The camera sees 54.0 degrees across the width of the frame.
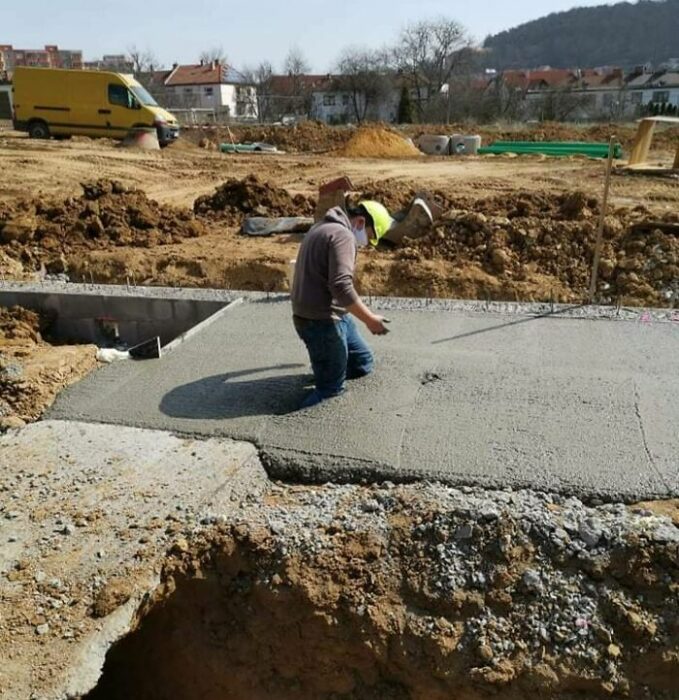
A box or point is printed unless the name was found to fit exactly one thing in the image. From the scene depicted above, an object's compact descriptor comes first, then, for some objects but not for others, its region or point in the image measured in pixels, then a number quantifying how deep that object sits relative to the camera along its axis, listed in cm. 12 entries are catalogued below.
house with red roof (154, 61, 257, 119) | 6781
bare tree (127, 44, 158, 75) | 6956
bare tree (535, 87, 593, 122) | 4534
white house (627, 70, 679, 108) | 7419
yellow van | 2231
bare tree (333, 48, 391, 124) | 5394
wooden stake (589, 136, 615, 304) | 675
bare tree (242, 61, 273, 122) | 5138
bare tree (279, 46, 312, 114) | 5228
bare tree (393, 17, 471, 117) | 5619
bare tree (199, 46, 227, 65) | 7329
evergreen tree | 4066
